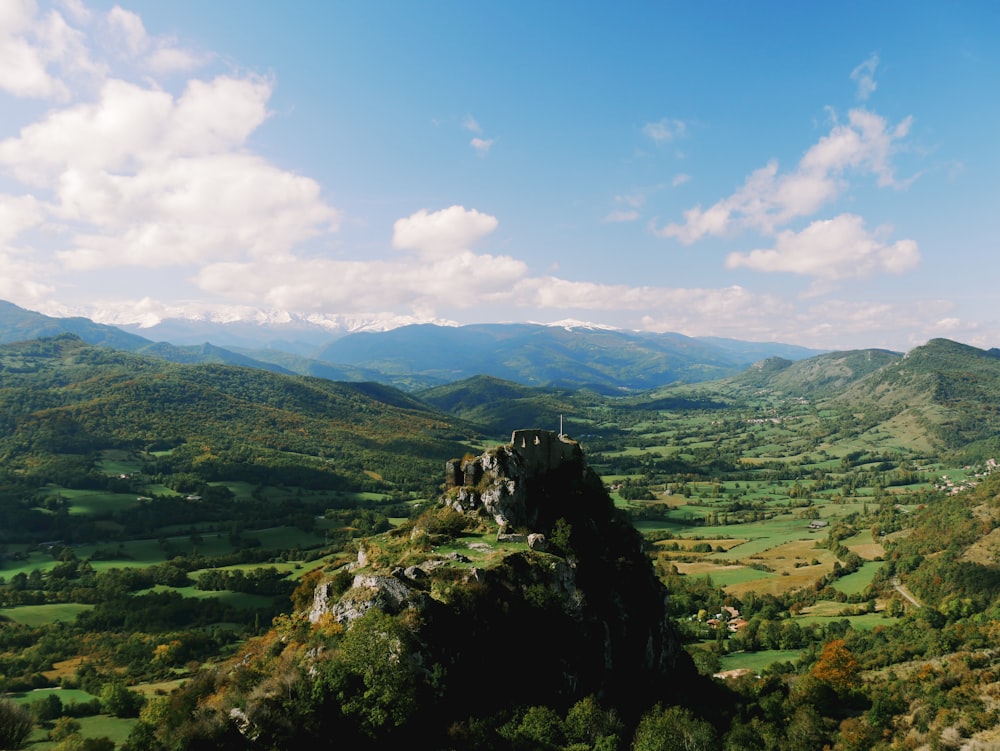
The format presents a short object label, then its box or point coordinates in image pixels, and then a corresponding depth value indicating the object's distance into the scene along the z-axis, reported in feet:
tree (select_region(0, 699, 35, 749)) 134.00
